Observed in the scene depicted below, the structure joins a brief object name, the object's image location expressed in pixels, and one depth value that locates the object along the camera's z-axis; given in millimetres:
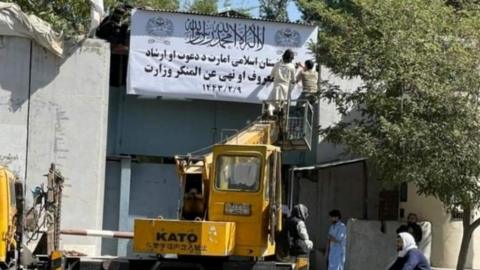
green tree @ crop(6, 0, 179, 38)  19500
